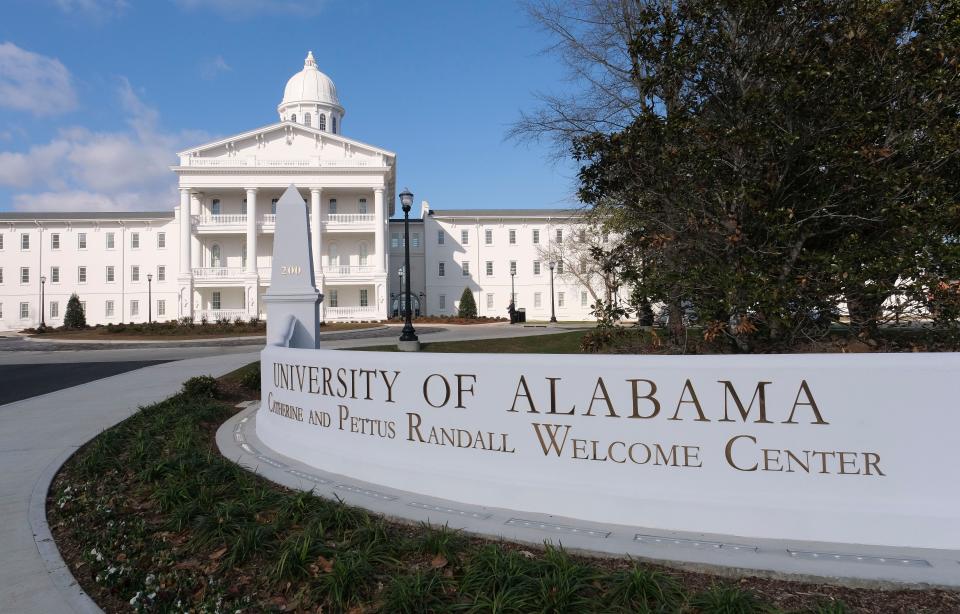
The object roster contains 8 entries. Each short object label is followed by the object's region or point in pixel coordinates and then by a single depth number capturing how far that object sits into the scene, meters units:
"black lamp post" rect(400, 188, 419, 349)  19.69
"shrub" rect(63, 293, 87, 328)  45.22
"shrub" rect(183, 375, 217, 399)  11.73
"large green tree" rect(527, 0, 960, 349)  7.96
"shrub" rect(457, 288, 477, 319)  50.09
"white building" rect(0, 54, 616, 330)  47.50
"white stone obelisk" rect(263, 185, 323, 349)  10.22
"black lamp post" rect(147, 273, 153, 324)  51.62
